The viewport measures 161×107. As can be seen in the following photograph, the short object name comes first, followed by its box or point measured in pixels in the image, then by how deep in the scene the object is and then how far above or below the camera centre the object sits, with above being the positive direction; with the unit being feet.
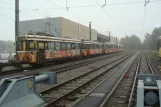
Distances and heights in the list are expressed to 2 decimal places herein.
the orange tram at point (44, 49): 68.85 -0.33
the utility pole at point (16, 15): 73.81 +10.96
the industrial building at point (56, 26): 181.88 +18.96
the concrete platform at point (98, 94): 25.27 -6.32
